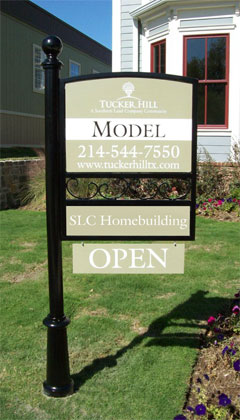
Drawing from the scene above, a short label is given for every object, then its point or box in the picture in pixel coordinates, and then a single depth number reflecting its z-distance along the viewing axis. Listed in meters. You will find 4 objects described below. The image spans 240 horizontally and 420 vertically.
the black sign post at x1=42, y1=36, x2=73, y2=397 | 2.52
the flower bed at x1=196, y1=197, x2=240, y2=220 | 7.78
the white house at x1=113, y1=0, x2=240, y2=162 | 8.74
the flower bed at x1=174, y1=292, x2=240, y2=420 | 2.37
